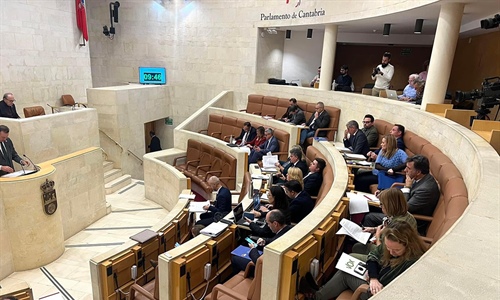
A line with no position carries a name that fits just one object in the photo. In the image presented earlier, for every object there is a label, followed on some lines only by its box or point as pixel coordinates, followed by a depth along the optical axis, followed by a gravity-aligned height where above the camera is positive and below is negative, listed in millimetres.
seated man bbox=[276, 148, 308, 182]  5136 -1394
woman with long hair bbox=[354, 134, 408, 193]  4277 -1211
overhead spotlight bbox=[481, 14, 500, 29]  3858 +659
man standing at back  7064 -31
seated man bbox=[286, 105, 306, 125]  7925 -1118
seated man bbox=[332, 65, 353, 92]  8614 -295
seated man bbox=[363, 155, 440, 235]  3217 -1104
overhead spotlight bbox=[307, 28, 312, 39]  9843 +1062
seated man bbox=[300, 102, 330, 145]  7469 -1094
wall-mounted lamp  11453 +1305
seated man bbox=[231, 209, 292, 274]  3144 -1478
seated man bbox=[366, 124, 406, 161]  5035 -885
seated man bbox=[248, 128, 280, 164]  7060 -1675
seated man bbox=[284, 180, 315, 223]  3748 -1489
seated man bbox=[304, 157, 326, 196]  4391 -1393
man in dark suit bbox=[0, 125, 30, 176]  5500 -1701
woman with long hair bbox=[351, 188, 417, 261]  2709 -1056
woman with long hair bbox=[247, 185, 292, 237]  3520 -1442
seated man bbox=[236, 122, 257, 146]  7870 -1535
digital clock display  11742 -500
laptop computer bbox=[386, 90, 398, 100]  6789 -405
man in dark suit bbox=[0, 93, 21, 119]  6906 -1114
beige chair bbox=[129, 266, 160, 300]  3271 -2277
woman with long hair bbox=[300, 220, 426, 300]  2172 -1170
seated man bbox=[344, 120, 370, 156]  5414 -1097
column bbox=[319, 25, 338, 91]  8570 +403
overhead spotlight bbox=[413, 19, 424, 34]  6470 +951
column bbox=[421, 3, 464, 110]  5109 +384
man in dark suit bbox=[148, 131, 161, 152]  11529 -2800
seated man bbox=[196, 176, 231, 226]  4588 -1933
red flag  10054 +1139
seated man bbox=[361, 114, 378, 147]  5742 -977
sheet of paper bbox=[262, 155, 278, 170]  6012 -1653
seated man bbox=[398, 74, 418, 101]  6496 -317
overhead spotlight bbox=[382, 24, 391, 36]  7393 +975
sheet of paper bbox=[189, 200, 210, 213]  4857 -2059
